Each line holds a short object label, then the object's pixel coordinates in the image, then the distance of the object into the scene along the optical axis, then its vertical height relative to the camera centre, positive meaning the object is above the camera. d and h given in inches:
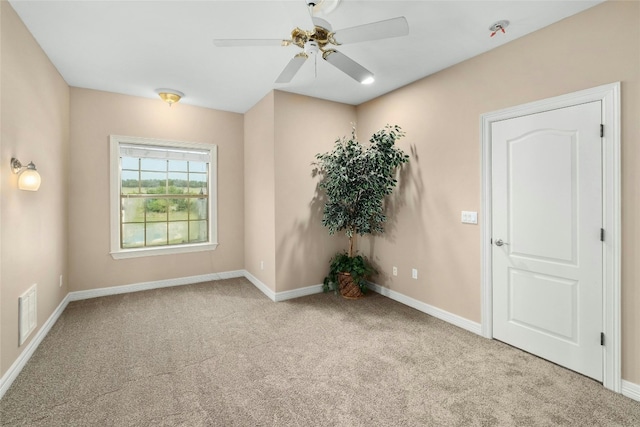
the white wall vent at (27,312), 92.8 -30.9
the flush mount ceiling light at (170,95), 152.2 +60.3
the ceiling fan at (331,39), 73.1 +45.3
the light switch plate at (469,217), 117.2 -1.6
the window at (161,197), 164.1 +10.4
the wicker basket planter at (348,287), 156.9 -37.7
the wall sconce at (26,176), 89.1 +11.9
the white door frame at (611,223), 82.3 -3.0
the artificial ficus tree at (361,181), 140.6 +15.6
